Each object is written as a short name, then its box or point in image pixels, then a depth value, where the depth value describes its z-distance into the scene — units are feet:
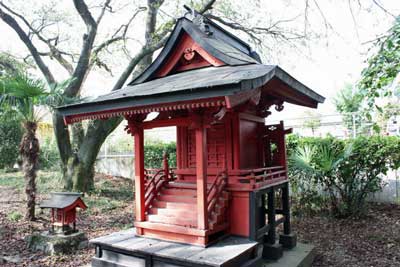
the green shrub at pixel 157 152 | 39.52
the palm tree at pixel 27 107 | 21.86
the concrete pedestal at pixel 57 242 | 18.84
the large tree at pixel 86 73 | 33.32
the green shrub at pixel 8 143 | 50.70
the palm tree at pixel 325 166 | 23.98
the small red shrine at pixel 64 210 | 19.54
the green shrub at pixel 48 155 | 49.62
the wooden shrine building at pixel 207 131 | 12.95
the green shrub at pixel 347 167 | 23.65
